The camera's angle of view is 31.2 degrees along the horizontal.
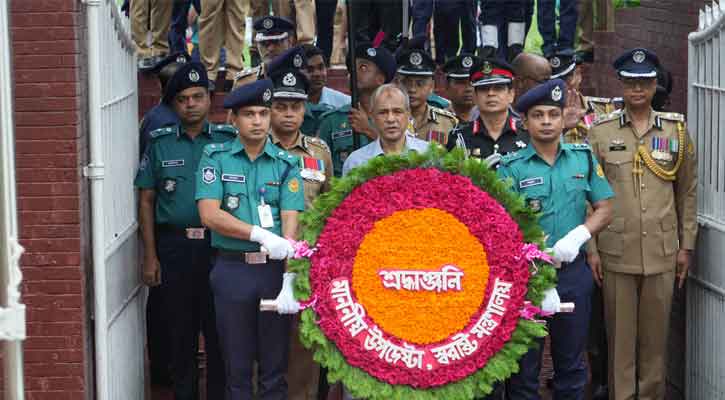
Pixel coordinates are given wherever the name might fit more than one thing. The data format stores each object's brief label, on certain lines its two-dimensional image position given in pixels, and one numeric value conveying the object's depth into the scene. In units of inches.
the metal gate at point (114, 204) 270.2
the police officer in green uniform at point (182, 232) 313.7
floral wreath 249.8
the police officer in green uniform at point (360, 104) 338.6
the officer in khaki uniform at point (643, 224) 308.2
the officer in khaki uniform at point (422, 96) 349.4
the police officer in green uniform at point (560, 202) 284.2
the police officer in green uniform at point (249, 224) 274.7
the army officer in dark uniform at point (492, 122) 307.4
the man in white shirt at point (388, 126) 296.2
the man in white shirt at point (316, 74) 362.9
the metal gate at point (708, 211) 299.1
